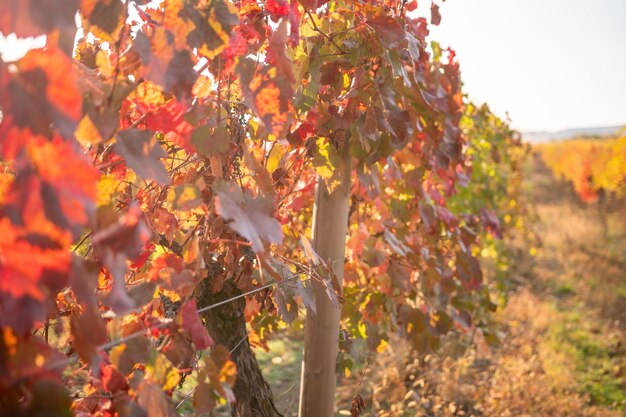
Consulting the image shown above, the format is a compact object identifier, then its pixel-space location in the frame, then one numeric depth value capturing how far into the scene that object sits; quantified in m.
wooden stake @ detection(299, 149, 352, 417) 1.88
